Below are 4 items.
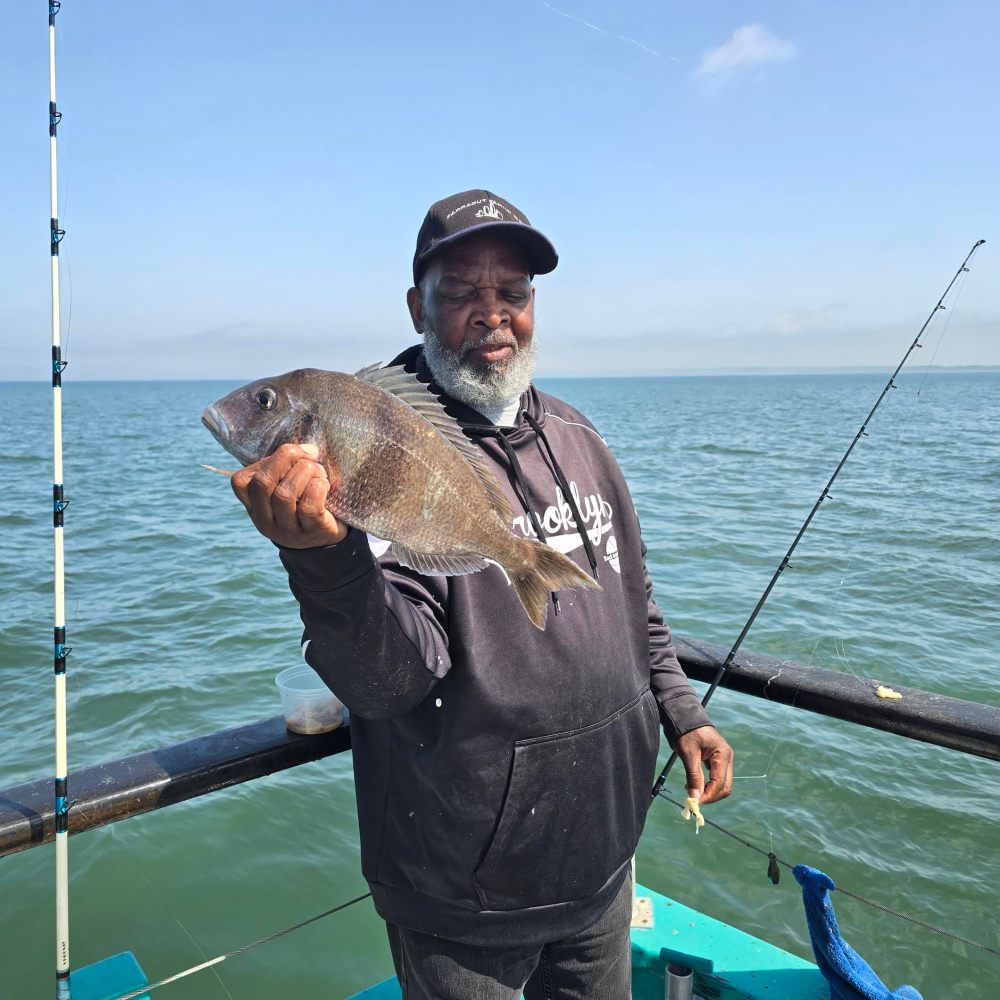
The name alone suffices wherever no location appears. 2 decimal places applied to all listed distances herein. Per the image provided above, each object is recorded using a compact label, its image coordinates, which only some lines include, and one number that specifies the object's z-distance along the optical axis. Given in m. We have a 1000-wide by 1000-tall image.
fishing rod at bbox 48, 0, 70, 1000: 2.08
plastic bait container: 2.52
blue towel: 2.48
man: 1.78
